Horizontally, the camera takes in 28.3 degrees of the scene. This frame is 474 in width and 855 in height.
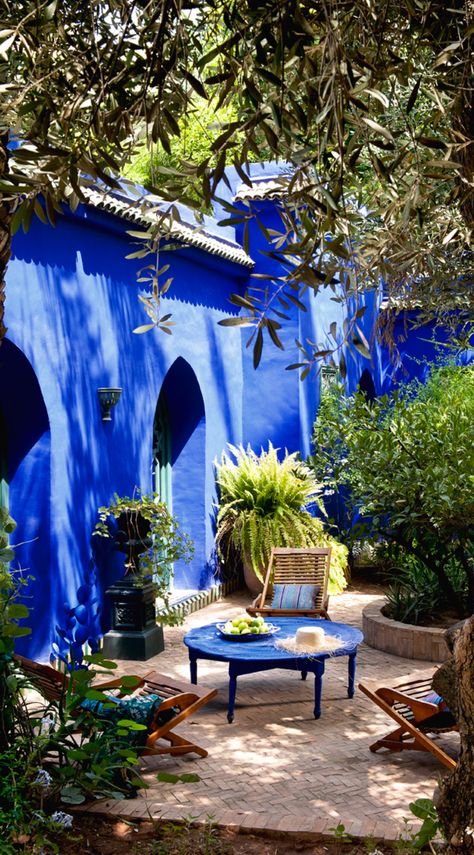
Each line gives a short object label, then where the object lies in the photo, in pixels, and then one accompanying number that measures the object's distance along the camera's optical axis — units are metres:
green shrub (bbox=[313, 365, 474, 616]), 8.36
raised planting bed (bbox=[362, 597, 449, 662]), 8.65
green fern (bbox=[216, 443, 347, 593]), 11.27
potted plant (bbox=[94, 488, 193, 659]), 8.80
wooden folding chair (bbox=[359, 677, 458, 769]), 5.96
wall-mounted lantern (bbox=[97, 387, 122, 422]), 8.94
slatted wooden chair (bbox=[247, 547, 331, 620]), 9.44
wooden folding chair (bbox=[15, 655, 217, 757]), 5.55
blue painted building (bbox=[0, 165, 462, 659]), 8.09
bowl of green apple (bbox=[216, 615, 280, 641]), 7.69
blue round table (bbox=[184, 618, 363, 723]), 7.12
